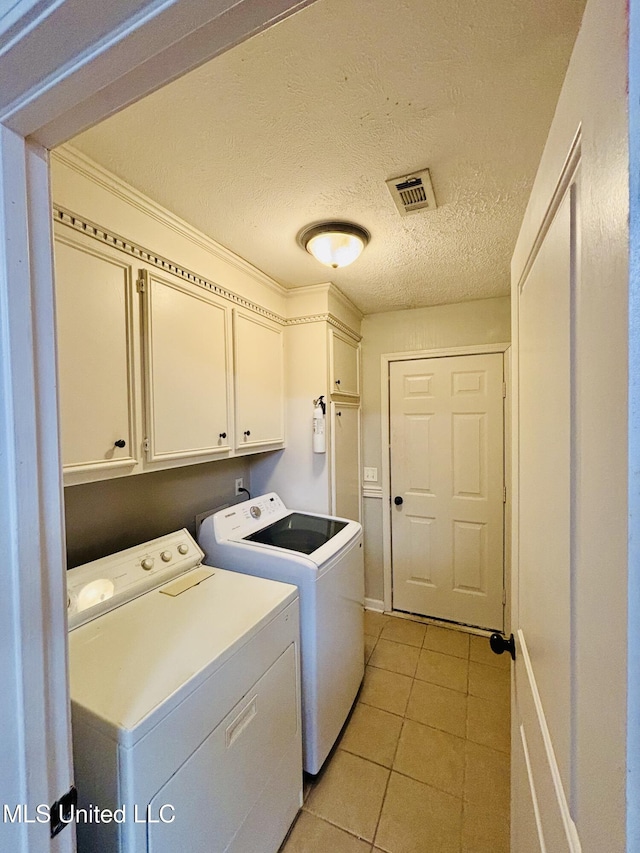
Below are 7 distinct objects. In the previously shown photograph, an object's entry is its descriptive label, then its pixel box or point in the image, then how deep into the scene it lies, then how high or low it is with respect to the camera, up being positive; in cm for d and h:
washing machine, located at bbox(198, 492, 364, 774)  148 -74
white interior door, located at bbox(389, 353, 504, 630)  248 -54
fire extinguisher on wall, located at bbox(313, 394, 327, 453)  214 -9
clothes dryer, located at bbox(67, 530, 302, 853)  80 -77
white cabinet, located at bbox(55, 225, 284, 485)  109 +21
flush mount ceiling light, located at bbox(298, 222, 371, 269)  152 +80
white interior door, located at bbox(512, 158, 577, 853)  50 -24
